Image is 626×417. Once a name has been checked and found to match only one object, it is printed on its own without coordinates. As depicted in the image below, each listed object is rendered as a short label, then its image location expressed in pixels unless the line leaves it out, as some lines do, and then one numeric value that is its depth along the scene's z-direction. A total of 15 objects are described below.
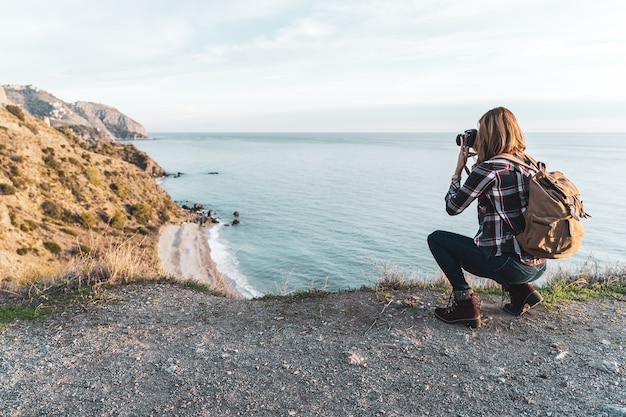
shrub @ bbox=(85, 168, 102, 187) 39.44
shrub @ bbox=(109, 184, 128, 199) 41.56
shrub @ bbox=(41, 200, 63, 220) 31.72
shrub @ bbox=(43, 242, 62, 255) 27.31
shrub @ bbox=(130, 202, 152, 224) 40.34
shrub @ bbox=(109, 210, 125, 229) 36.22
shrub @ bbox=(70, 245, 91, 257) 28.47
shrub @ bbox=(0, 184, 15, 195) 29.04
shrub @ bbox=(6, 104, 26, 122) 44.41
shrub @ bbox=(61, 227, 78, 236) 30.05
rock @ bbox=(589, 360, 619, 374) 4.04
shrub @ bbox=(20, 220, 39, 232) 27.20
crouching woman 4.18
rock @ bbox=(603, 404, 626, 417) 3.29
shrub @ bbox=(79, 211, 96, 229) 33.44
